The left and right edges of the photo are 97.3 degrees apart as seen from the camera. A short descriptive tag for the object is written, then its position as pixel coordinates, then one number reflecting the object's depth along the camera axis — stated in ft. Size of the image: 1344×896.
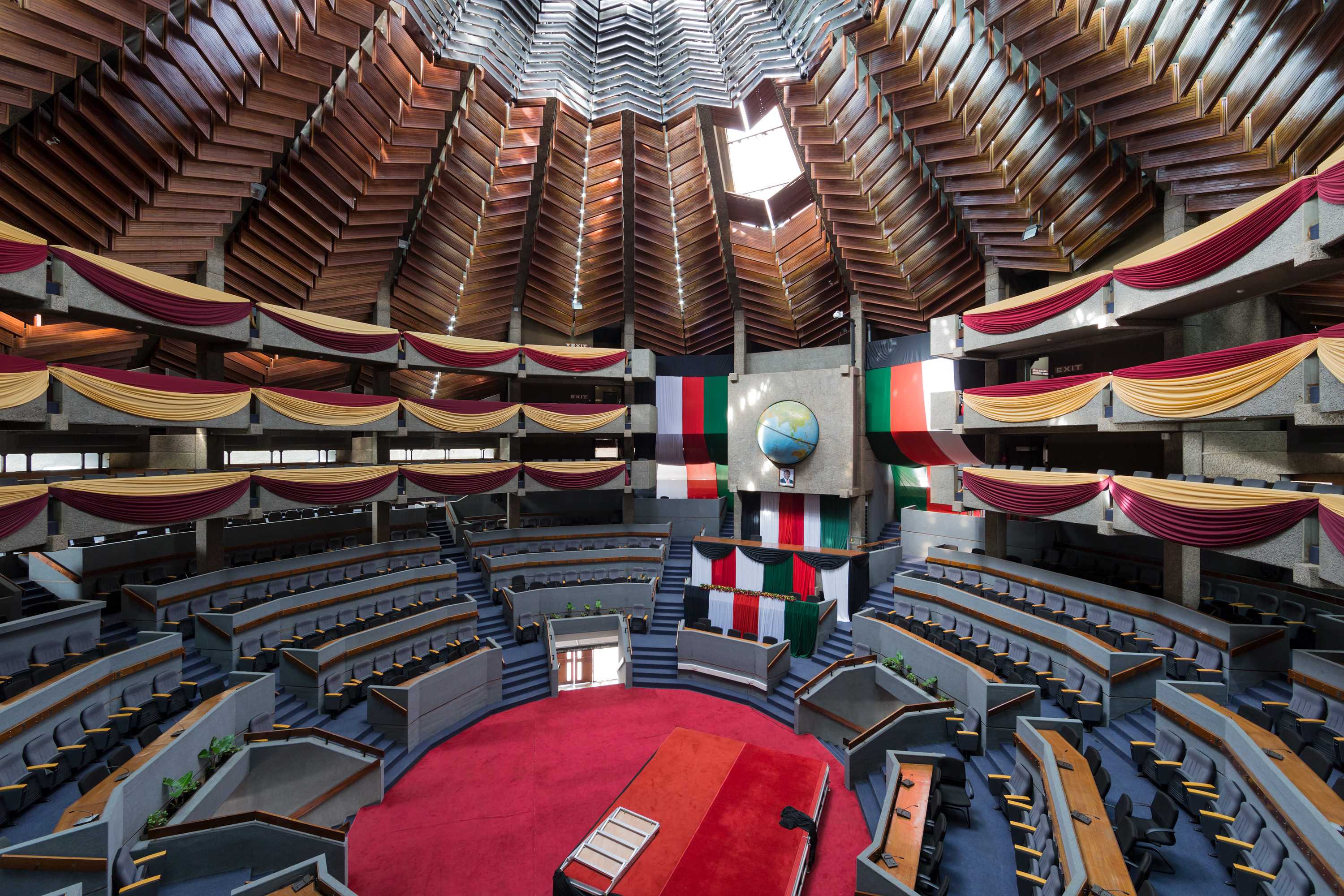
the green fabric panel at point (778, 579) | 70.08
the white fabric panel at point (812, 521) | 78.54
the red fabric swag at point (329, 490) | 54.65
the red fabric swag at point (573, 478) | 75.51
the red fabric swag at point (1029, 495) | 44.88
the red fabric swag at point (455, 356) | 67.15
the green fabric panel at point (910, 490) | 88.22
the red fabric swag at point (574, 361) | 75.92
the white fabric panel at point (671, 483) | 94.12
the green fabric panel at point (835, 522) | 76.64
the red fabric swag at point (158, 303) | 40.65
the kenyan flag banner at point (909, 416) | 68.03
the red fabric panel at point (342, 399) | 58.54
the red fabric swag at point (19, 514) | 34.99
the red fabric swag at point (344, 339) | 57.21
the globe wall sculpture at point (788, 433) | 74.59
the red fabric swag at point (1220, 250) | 30.89
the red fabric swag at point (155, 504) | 40.68
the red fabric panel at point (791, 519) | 79.71
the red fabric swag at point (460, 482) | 66.33
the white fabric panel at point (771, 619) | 62.28
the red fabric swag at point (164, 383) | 42.39
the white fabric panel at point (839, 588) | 65.51
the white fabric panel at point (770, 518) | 81.10
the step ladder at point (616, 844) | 29.78
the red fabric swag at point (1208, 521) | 30.66
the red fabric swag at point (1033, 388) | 46.00
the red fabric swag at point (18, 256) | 35.47
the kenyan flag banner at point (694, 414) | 86.12
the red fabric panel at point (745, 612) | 63.62
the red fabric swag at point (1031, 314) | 45.52
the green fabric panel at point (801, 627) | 60.44
